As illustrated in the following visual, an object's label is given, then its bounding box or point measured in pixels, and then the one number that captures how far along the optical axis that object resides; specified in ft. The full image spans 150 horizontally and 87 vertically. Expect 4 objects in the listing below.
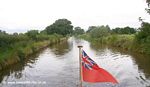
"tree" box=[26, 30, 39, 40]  68.74
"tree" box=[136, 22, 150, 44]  47.89
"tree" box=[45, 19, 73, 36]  152.77
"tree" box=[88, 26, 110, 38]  103.88
